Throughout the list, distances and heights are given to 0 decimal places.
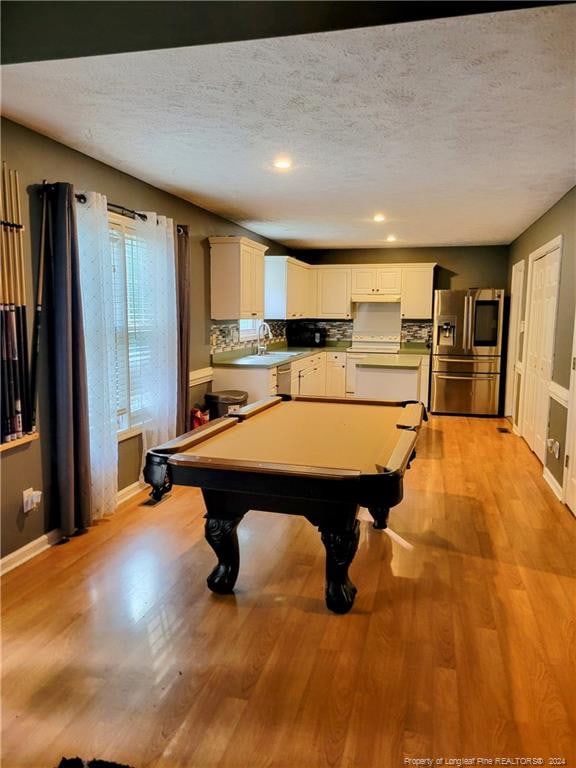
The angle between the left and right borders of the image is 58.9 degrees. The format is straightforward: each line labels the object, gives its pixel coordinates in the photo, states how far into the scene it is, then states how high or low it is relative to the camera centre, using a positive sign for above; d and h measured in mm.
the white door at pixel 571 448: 3613 -870
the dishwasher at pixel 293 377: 5785 -659
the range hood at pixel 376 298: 7547 +384
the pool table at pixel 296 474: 2023 -619
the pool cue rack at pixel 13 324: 2580 -28
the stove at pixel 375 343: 7867 -297
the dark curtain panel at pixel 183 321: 4227 +0
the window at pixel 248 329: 6129 -88
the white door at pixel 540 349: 4551 -218
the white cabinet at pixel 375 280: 7512 +647
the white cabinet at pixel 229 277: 5016 +443
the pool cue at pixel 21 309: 2643 +51
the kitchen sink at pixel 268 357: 5600 -410
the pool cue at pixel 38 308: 2834 +61
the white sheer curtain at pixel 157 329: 3869 -65
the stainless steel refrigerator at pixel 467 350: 6898 -344
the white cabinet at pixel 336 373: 7727 -752
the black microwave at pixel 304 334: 8328 -186
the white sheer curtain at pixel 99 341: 3141 -133
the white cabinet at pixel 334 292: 7789 +476
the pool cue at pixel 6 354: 2572 -183
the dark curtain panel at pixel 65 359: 2908 -229
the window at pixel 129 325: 3596 -35
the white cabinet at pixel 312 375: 6484 -710
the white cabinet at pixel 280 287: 6691 +464
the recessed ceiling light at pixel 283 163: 3285 +1047
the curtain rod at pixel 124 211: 3481 +766
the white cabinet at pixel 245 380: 5207 -590
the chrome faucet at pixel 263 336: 6682 -190
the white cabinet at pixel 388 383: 5637 -656
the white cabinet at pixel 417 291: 7355 +481
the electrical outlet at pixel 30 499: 2851 -1013
